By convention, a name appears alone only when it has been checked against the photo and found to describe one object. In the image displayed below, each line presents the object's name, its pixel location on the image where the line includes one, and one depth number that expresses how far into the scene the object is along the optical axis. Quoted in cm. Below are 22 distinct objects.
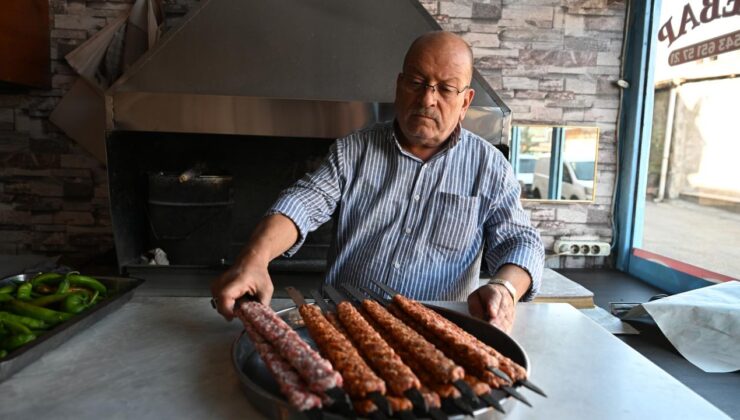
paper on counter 203
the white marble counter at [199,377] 76
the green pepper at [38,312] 114
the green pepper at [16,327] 104
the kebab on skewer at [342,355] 67
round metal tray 69
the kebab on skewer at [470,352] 75
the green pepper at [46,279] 139
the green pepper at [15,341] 100
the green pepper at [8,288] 130
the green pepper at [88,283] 137
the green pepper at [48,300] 125
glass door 262
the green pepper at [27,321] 109
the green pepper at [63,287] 131
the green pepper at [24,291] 128
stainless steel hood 226
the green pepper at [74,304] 120
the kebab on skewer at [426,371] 69
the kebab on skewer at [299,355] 67
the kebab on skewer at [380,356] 68
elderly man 149
